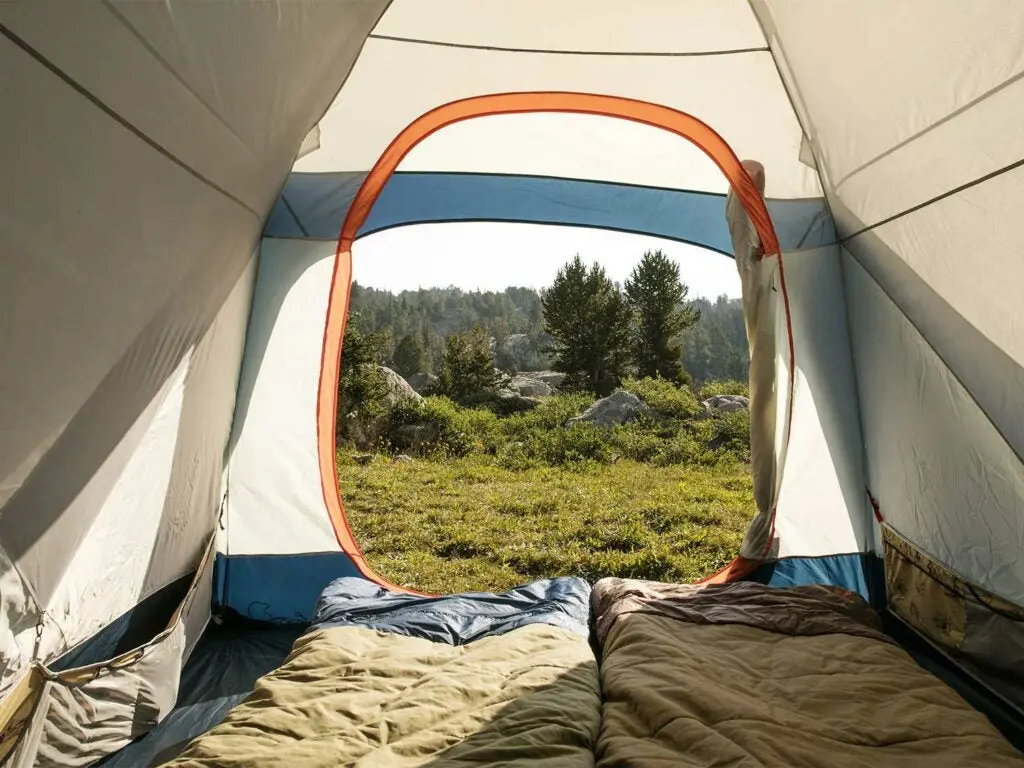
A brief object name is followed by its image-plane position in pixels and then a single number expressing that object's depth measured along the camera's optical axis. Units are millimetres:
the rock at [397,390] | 9062
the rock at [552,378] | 12477
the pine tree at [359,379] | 8844
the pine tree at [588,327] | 12312
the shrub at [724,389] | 10270
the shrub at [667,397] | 9555
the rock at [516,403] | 10633
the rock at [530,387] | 11836
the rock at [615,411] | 9359
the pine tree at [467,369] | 11766
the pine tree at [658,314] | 12422
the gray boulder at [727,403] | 9625
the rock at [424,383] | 12101
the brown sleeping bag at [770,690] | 1271
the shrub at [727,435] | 7823
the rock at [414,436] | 8500
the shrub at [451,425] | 8367
